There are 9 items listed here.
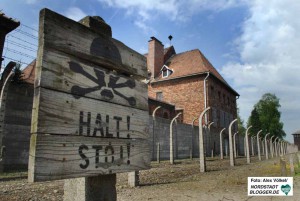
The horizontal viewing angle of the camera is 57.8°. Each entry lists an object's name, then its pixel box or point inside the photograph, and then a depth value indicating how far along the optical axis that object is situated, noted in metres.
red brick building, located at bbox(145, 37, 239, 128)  28.61
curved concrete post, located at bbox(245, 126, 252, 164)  15.06
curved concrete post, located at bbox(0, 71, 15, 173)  8.30
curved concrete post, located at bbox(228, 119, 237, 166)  12.03
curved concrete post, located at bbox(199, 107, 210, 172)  9.16
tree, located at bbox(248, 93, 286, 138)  61.28
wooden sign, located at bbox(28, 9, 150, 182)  1.41
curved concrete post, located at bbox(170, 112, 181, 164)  11.94
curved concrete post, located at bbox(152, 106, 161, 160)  14.96
